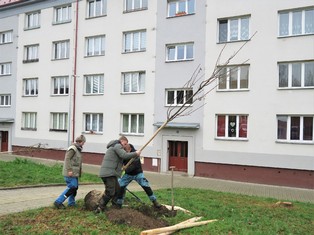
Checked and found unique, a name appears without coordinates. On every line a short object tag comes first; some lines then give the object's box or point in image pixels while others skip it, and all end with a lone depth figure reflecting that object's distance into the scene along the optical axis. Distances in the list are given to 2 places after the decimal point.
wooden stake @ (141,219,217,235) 6.25
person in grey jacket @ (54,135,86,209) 8.50
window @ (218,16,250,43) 19.62
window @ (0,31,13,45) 30.69
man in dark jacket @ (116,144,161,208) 8.36
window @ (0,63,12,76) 30.47
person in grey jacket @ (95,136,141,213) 7.84
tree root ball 8.19
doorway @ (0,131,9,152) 30.56
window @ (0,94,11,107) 30.36
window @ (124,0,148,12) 23.19
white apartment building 18.27
